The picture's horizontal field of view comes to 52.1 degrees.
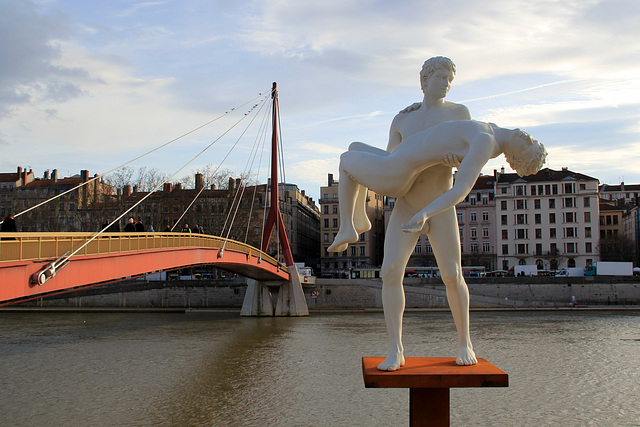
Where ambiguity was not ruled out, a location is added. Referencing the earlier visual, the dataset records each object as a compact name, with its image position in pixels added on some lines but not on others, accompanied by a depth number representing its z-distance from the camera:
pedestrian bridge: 12.12
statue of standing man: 6.21
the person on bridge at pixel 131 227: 19.55
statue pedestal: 5.50
